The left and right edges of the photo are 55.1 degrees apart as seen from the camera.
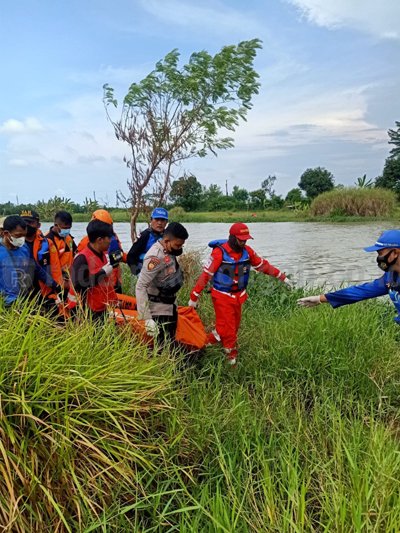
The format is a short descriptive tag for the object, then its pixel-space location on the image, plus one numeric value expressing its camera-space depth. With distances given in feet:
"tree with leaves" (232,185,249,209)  219.06
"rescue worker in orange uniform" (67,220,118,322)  11.23
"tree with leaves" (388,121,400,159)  186.70
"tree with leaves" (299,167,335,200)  218.38
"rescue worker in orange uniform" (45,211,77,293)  17.97
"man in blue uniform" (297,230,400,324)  11.20
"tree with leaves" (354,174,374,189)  163.23
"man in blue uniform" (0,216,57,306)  11.76
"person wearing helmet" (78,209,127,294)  14.03
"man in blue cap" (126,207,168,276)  17.25
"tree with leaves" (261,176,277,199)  246.68
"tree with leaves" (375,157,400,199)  157.89
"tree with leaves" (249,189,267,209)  214.42
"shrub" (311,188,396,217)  112.16
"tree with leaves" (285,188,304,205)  205.67
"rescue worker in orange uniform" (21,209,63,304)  14.89
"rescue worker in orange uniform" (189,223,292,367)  14.93
